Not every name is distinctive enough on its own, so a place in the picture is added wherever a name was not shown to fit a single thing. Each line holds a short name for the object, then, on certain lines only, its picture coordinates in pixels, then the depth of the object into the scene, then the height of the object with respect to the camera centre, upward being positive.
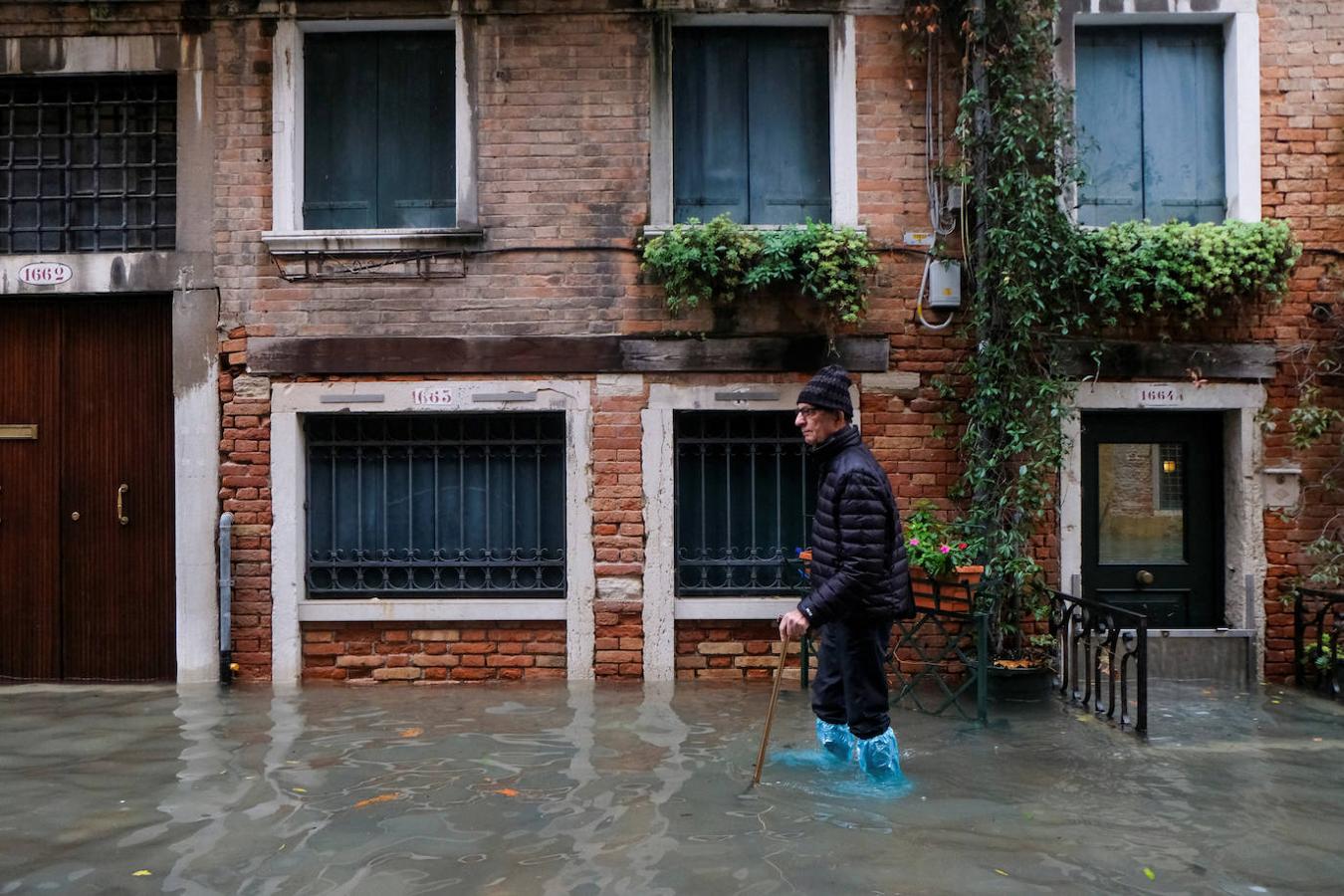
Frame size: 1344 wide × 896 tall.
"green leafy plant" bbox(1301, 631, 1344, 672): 7.65 -1.44
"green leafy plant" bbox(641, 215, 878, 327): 7.75 +1.24
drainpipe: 8.02 -1.05
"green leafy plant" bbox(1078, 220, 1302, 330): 7.82 +1.21
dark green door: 8.41 -0.53
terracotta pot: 7.09 -0.91
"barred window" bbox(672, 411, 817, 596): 8.30 -0.36
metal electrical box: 8.08 +1.11
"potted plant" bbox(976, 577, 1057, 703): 7.34 -1.36
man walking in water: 5.31 -0.65
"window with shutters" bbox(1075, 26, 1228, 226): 8.42 +2.33
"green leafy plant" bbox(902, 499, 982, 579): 7.18 -0.65
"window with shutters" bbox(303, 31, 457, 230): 8.40 +2.32
